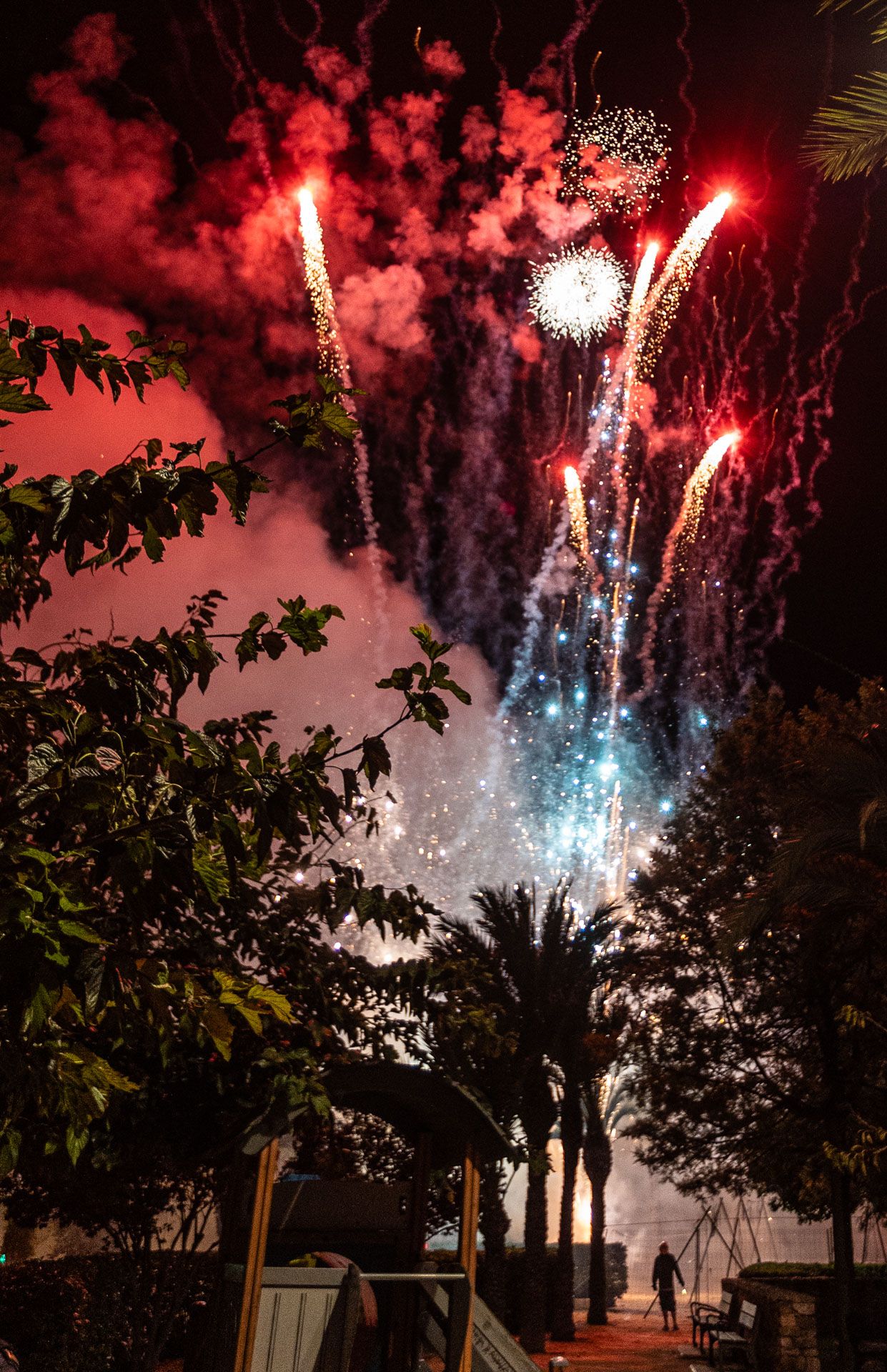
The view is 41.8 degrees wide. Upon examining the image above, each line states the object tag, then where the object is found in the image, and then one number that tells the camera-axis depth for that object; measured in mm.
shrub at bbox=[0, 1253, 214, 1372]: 10414
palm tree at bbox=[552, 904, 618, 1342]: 18344
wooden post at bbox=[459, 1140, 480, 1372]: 7734
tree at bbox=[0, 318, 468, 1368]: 2752
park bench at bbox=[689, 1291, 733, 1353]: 15600
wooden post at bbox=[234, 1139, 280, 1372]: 6582
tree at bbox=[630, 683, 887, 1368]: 12852
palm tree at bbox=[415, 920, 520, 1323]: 15617
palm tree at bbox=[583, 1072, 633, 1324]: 22016
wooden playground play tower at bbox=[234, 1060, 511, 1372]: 6754
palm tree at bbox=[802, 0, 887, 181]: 5164
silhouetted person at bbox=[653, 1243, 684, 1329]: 21281
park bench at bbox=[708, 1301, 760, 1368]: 14048
